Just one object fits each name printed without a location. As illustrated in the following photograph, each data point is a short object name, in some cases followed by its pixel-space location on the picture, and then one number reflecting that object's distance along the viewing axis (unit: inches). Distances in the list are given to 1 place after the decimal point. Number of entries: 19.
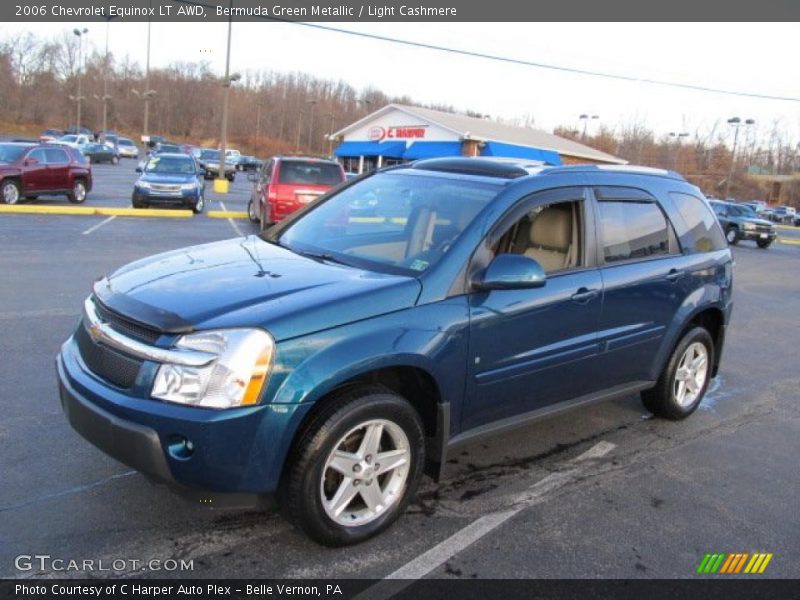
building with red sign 1434.5
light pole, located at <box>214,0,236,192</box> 997.8
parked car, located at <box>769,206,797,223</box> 2109.0
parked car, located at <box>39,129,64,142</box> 2349.3
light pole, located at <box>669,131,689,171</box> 3051.7
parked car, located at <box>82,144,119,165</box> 1741.0
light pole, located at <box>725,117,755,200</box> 2097.7
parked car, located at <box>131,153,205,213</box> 707.4
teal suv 111.3
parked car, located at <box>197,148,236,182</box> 1814.1
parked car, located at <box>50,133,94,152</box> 1825.1
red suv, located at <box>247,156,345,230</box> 582.9
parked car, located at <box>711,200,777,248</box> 991.6
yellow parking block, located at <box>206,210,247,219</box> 738.8
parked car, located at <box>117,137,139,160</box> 2300.7
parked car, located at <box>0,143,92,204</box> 684.7
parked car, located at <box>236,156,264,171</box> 2313.0
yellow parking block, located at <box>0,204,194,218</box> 638.5
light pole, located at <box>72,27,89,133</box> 2611.7
